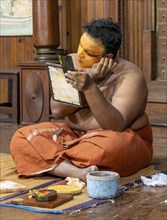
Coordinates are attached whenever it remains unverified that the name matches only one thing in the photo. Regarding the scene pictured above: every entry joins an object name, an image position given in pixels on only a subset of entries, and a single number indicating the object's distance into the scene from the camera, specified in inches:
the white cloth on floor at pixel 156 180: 155.9
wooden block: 137.5
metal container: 143.1
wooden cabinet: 260.7
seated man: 158.5
